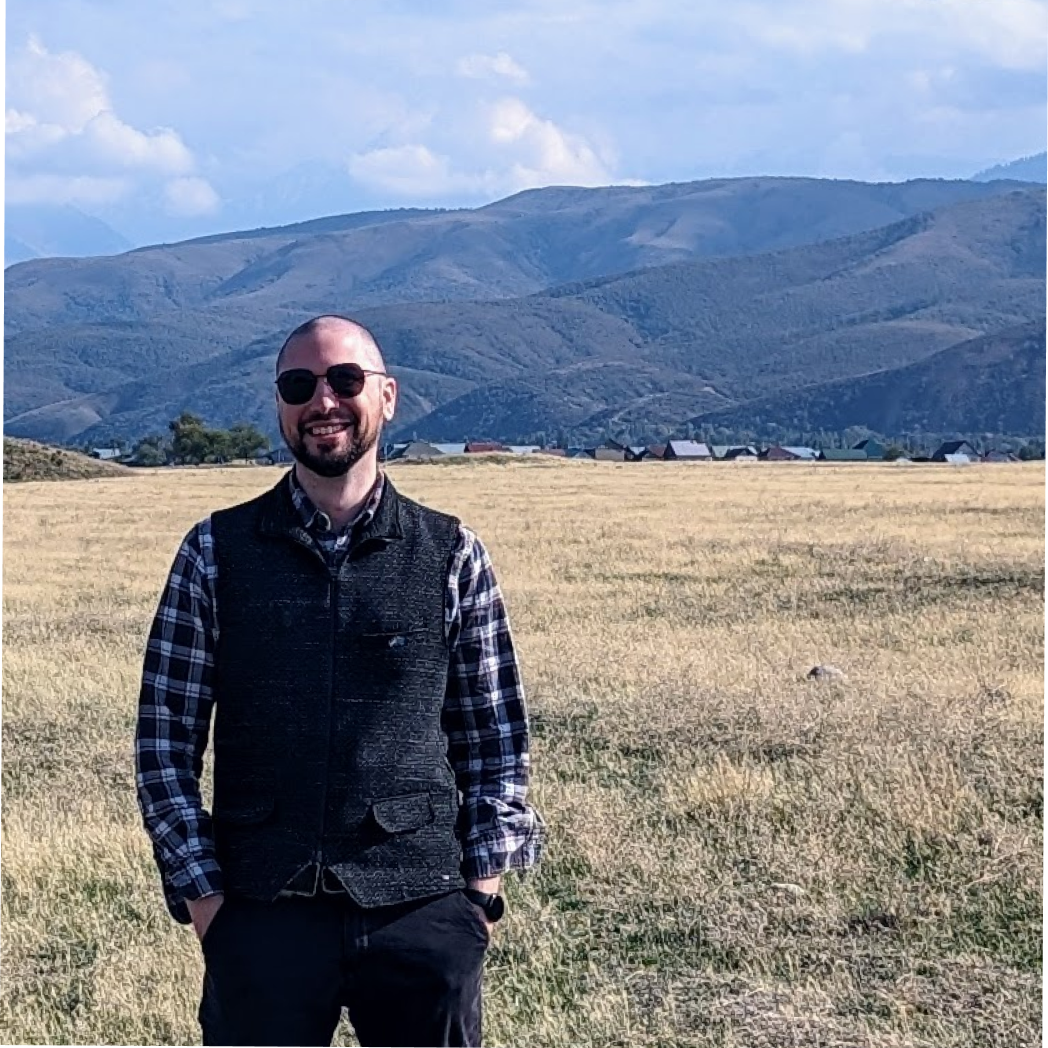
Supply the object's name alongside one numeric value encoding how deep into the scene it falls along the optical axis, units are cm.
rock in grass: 1278
